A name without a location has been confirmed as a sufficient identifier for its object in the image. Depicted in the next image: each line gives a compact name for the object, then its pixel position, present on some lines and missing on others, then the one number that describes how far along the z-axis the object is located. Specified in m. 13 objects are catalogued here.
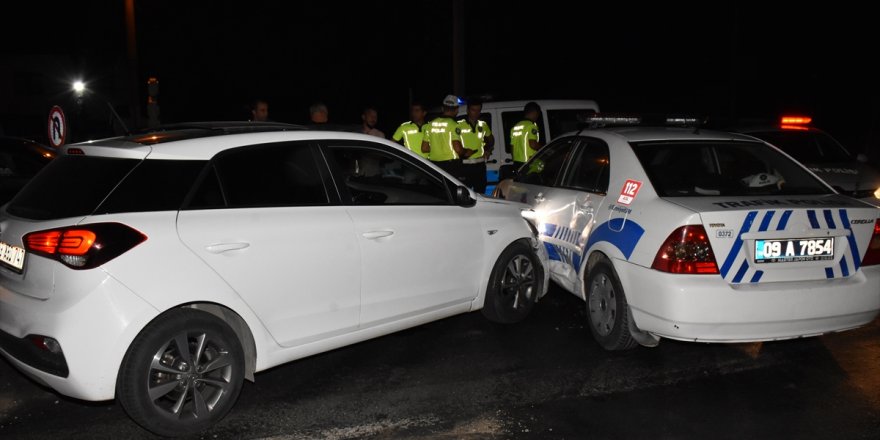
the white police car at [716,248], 4.68
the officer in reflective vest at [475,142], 9.73
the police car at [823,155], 8.53
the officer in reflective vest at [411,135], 9.91
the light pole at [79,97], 24.25
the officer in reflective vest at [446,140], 9.67
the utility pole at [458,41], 14.23
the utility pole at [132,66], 15.43
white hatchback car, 3.78
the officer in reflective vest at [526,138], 9.94
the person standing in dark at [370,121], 10.16
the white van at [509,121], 10.82
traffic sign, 9.51
